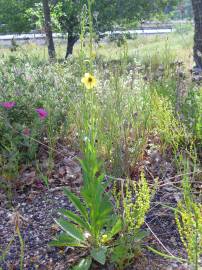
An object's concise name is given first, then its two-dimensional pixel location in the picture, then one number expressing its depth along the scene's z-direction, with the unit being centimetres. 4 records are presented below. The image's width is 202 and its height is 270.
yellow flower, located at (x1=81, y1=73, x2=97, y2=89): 152
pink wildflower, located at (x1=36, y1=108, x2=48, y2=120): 236
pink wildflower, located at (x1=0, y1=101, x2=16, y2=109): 238
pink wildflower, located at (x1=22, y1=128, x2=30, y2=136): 232
